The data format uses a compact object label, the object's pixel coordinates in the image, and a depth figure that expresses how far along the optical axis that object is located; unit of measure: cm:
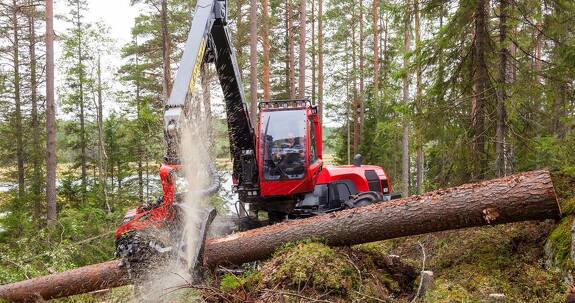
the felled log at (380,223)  459
